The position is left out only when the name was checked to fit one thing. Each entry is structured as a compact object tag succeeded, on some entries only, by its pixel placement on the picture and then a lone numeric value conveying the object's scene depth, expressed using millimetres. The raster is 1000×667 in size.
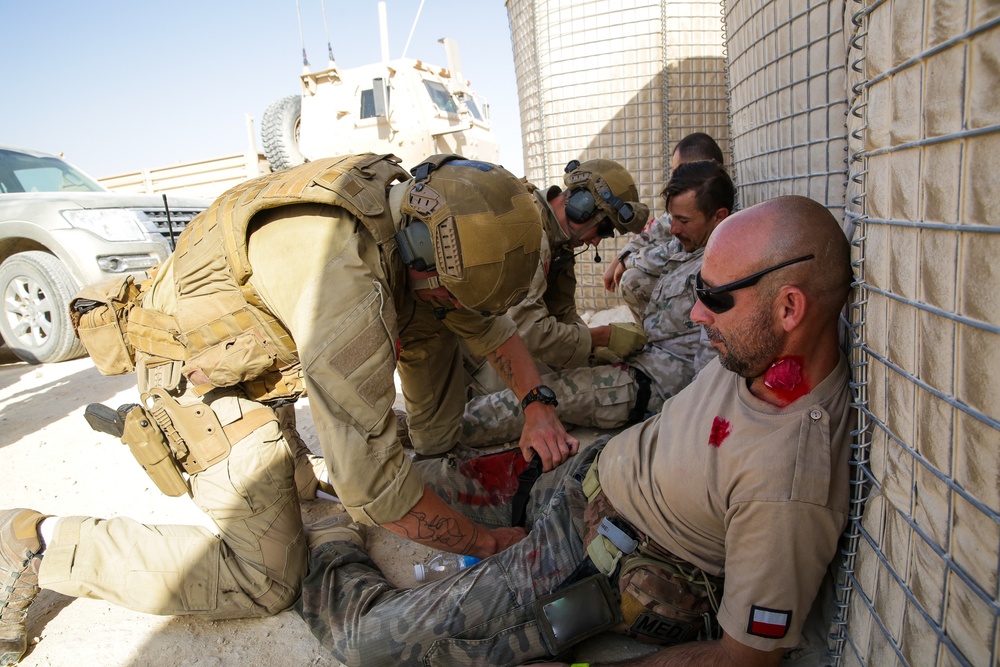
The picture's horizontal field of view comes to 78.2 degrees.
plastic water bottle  2316
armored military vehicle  10453
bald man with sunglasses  1372
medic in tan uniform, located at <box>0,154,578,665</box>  1783
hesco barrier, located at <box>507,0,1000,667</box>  893
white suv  5844
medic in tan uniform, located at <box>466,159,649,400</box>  3260
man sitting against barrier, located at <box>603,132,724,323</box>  3732
